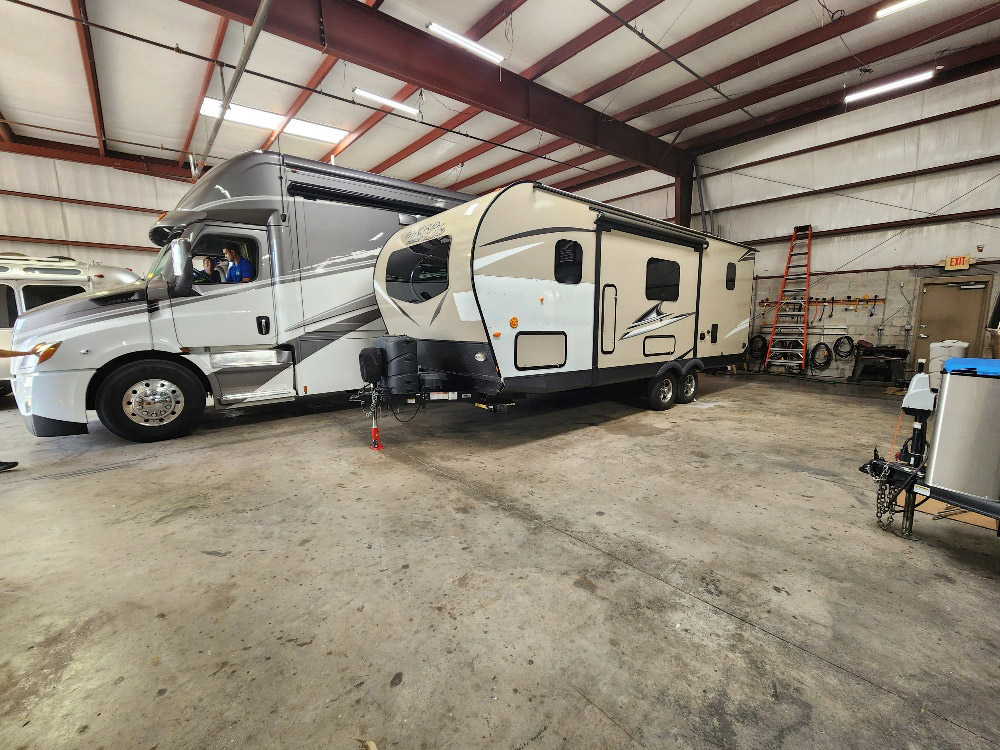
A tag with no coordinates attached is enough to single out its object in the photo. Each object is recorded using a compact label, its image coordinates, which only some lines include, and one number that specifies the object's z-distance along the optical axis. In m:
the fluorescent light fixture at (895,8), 5.56
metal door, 8.05
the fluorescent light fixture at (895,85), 6.83
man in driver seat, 4.91
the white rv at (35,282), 7.04
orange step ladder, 9.99
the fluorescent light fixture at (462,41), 5.82
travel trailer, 3.91
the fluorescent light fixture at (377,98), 7.60
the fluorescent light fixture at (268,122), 8.93
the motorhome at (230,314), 4.22
